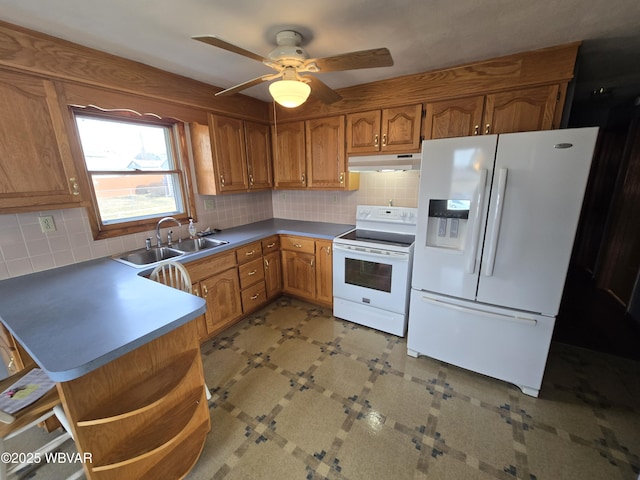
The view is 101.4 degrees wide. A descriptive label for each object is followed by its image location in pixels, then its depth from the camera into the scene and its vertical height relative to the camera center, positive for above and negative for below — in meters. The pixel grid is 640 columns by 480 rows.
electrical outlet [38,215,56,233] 1.78 -0.26
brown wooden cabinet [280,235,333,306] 2.80 -0.96
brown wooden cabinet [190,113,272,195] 2.60 +0.28
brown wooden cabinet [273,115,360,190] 2.79 +0.27
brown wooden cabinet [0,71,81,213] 1.50 +0.22
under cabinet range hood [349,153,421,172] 2.29 +0.15
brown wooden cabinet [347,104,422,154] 2.37 +0.45
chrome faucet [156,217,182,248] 2.36 -0.40
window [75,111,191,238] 2.07 +0.12
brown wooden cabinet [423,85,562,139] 1.88 +0.48
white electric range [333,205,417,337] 2.34 -0.82
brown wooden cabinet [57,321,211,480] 1.01 -0.96
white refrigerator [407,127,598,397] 1.54 -0.44
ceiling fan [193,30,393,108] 1.31 +0.60
